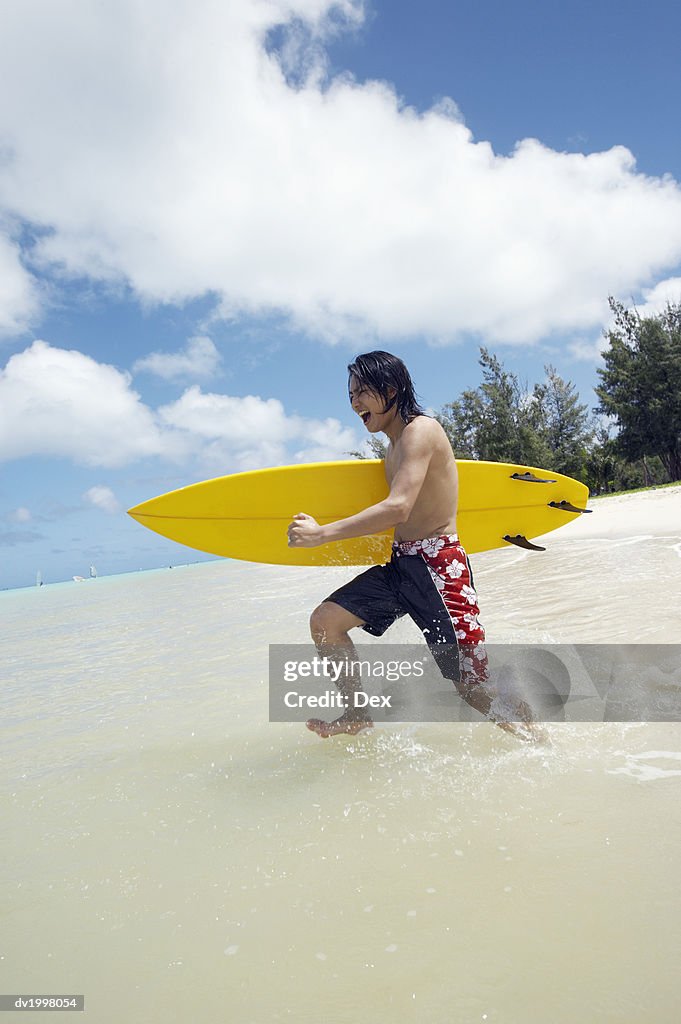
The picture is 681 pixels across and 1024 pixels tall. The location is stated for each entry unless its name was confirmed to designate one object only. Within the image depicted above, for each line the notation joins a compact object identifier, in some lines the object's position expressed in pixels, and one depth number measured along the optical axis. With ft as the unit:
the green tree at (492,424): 122.11
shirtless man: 7.79
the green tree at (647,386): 98.89
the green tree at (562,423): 128.16
